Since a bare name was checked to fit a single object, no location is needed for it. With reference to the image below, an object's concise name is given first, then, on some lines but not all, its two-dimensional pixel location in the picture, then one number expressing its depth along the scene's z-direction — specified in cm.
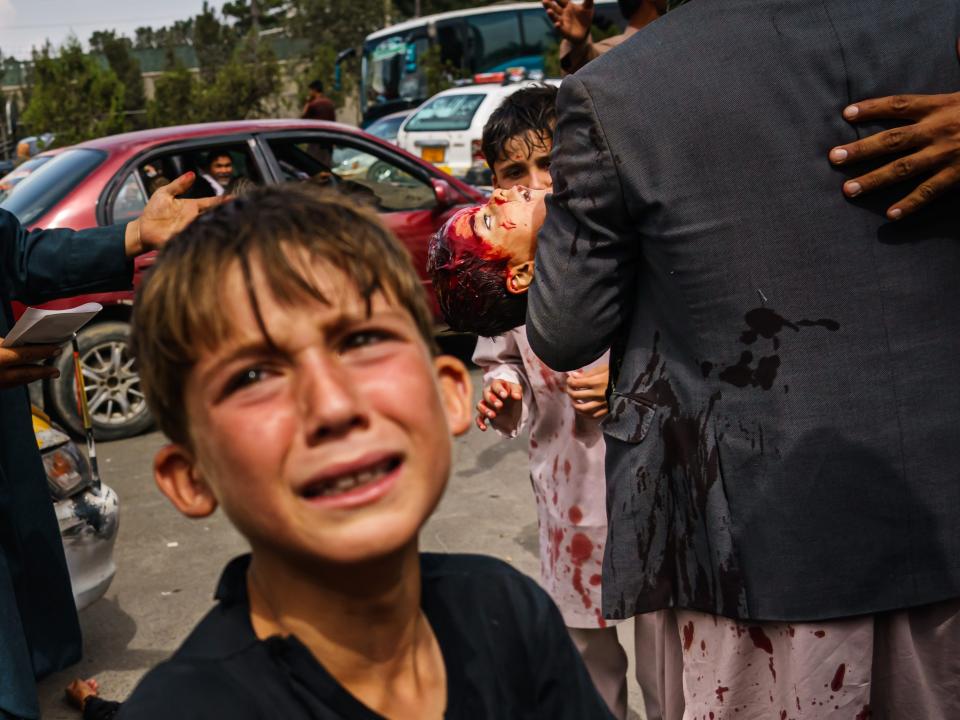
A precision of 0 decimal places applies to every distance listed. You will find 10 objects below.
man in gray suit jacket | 179
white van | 1570
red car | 649
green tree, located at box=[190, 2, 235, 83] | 4328
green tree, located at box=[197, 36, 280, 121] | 2267
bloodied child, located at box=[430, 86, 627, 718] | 295
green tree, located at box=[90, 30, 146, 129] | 3619
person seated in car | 686
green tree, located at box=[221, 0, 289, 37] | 5552
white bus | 2286
